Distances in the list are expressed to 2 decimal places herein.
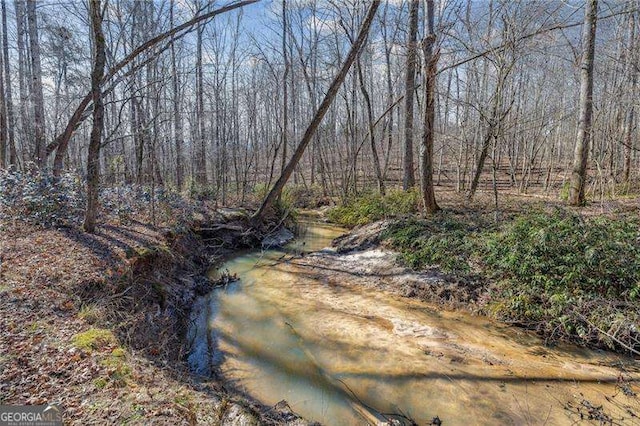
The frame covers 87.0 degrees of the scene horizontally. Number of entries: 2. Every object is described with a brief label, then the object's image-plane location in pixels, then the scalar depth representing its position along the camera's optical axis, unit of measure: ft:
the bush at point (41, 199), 22.57
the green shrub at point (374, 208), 33.32
